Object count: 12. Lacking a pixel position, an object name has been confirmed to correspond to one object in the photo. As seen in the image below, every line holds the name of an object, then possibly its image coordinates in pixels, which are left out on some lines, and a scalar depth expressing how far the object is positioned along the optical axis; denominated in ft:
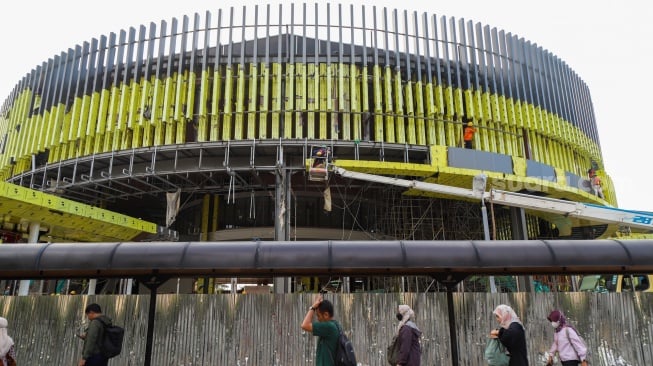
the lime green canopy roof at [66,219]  51.11
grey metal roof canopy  22.03
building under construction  70.49
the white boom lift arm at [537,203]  59.57
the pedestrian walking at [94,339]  18.28
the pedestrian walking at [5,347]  17.87
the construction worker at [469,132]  73.15
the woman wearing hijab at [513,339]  16.90
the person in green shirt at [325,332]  15.44
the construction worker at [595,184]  89.97
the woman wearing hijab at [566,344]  19.27
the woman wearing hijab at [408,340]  18.58
